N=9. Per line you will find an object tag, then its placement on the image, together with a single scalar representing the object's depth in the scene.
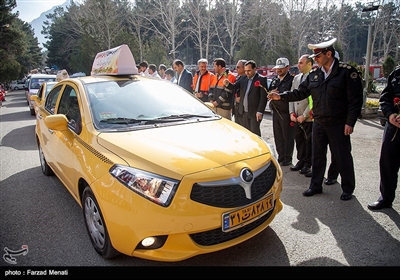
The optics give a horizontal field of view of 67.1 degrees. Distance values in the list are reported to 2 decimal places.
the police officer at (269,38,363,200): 3.51
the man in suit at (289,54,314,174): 4.87
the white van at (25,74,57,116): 12.94
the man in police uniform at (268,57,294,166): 5.18
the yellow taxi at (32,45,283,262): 2.21
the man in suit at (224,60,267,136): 5.52
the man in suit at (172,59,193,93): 7.57
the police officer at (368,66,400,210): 3.31
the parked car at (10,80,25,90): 38.96
